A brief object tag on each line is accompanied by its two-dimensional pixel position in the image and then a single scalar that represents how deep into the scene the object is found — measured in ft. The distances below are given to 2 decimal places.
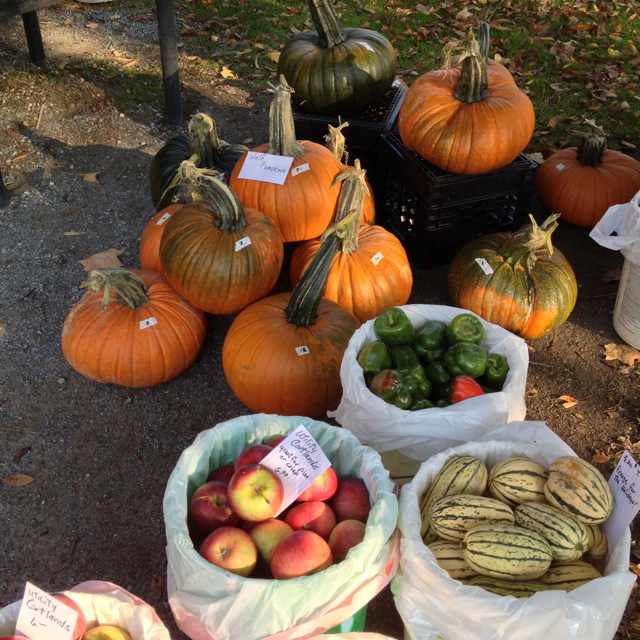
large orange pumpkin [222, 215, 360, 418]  9.15
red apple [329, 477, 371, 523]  6.56
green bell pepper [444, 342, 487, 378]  7.97
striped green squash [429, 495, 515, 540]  6.15
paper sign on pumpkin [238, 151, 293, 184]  10.85
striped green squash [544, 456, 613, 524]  6.17
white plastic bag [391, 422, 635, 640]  5.44
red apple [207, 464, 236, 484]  6.83
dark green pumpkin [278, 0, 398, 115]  12.36
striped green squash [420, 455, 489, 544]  6.51
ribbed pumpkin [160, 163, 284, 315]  9.89
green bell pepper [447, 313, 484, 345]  8.32
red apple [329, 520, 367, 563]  6.14
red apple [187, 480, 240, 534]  6.31
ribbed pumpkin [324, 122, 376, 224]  11.18
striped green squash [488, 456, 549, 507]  6.47
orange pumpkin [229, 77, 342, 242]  10.83
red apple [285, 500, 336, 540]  6.35
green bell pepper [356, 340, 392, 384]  8.16
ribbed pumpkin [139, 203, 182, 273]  11.30
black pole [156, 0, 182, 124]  15.03
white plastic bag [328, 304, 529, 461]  7.50
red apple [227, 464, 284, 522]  6.14
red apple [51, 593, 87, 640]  5.71
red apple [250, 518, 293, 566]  6.14
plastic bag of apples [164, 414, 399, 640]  5.63
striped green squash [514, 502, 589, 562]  5.99
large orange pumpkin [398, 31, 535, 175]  10.84
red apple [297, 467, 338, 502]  6.48
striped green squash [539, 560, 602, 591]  5.86
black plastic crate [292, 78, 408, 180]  12.60
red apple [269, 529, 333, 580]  5.82
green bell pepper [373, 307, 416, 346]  8.42
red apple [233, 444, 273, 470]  6.51
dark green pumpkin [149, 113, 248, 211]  12.06
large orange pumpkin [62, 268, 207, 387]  9.91
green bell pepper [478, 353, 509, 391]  8.07
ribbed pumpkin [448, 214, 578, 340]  10.64
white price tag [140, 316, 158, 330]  9.98
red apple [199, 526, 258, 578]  5.90
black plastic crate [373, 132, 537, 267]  11.43
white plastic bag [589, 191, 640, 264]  9.84
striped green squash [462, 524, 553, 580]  5.78
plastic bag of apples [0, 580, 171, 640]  5.72
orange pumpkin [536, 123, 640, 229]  12.89
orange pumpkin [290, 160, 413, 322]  10.21
